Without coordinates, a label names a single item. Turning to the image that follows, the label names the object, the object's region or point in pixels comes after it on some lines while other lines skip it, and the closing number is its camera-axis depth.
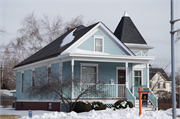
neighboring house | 49.22
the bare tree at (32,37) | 39.91
